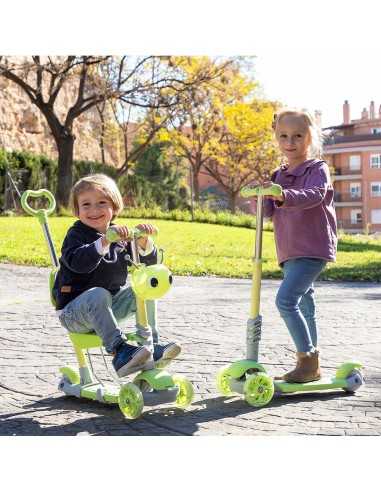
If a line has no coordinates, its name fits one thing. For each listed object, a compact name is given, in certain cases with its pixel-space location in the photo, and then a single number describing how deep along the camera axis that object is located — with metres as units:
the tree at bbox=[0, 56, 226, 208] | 16.77
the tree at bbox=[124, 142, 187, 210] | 22.55
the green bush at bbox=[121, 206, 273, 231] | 16.38
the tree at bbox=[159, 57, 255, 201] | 20.83
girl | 3.47
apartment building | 42.69
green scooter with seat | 3.09
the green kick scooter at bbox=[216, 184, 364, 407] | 3.31
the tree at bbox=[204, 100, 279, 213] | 25.38
